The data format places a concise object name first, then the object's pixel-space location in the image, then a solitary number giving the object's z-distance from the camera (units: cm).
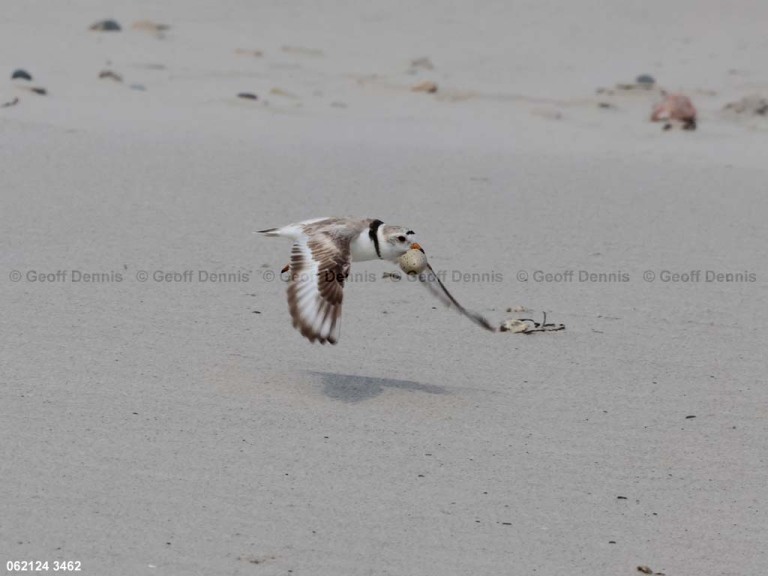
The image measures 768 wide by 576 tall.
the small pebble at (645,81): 1350
